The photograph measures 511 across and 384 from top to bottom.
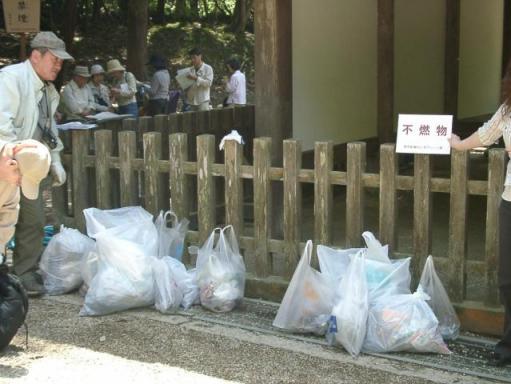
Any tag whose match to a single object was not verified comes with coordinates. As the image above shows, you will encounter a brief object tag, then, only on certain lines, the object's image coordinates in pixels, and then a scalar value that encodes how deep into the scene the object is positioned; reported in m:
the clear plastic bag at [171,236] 5.47
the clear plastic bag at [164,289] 5.11
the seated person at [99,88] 12.05
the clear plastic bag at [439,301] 4.54
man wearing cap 5.30
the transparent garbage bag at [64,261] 5.51
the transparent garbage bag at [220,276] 5.11
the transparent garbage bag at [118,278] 5.03
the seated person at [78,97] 9.95
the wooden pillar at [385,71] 9.20
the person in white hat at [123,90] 12.25
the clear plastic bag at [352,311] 4.34
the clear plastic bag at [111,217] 5.22
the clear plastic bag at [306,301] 4.61
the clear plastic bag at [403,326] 4.32
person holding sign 4.09
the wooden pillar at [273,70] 6.40
